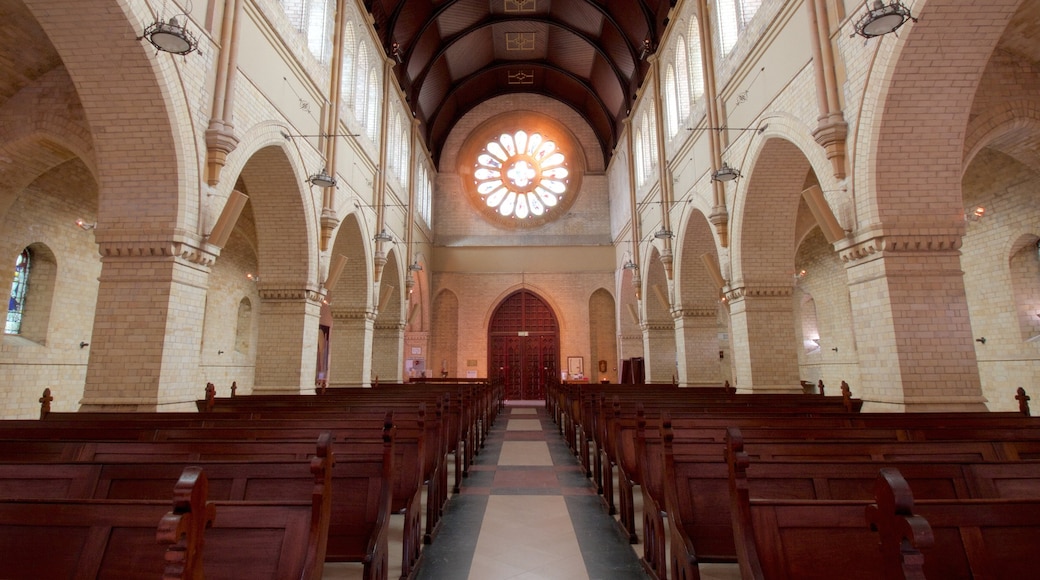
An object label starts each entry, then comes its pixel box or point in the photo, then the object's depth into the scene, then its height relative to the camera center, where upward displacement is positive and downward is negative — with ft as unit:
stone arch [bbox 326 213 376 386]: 45.42 +5.75
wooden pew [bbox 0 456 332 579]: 6.04 -1.69
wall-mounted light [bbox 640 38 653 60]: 51.26 +30.97
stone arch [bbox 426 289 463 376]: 72.79 +6.63
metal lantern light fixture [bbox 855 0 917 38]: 15.83 +10.55
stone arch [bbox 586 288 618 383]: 72.74 +6.45
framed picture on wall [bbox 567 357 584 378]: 71.87 +1.78
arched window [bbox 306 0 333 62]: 36.27 +23.74
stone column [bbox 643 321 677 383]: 55.21 +3.43
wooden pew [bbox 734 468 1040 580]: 6.02 -1.78
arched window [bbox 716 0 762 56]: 33.40 +22.81
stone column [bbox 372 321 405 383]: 57.06 +3.68
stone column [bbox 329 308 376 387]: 45.47 +3.56
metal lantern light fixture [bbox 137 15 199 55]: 16.49 +10.64
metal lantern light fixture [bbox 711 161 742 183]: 29.25 +11.07
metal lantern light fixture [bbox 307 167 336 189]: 28.91 +10.79
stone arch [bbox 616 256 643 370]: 67.81 +7.10
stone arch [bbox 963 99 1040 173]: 24.66 +11.47
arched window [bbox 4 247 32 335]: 30.91 +5.58
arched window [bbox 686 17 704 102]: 41.81 +24.45
